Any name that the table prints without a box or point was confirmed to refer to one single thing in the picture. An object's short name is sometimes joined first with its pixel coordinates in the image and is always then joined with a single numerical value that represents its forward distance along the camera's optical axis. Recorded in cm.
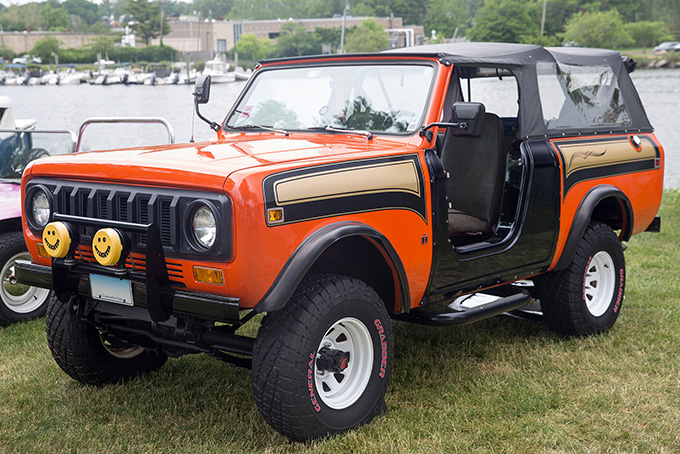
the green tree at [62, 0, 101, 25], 11512
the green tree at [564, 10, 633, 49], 5506
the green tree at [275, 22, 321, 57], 6112
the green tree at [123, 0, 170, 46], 9588
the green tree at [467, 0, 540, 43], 5641
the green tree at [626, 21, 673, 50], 5753
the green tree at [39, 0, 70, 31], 11269
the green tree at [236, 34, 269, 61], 5909
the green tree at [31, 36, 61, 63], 10069
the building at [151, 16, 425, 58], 5556
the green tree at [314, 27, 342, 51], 6206
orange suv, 342
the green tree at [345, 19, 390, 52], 5619
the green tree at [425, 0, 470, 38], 6656
